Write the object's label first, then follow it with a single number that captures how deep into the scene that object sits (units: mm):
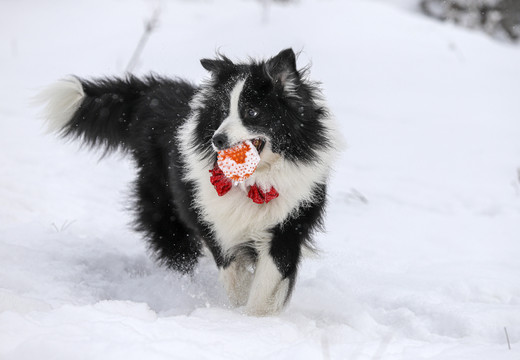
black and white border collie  7223
